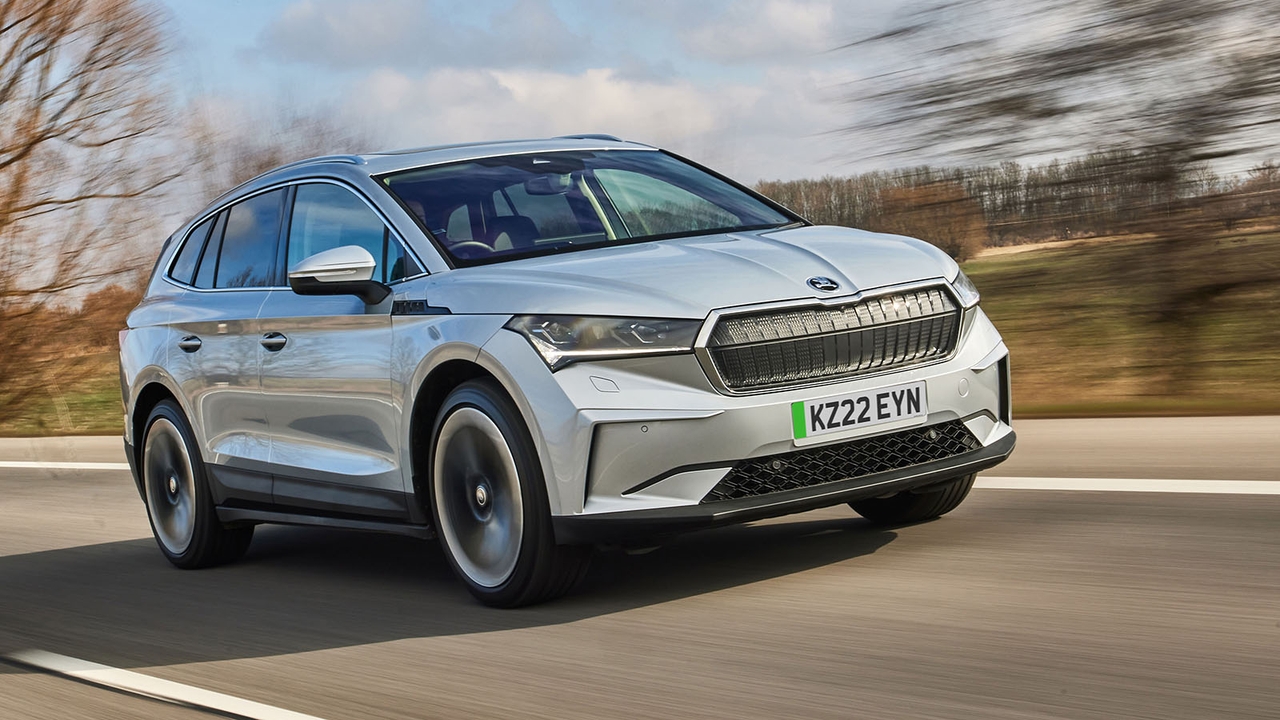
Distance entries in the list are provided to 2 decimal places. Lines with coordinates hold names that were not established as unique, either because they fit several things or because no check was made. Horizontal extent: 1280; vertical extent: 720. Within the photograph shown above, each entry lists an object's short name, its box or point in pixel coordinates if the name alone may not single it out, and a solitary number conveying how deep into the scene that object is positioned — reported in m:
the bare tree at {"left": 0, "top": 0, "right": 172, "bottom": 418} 21.17
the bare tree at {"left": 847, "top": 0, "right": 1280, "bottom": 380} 10.54
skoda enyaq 4.63
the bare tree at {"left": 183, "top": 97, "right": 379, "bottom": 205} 22.62
